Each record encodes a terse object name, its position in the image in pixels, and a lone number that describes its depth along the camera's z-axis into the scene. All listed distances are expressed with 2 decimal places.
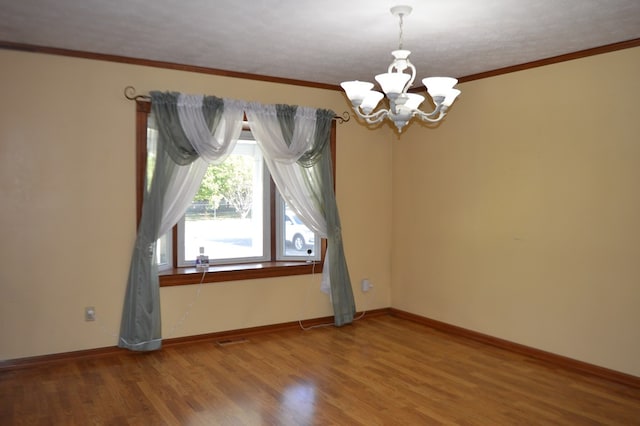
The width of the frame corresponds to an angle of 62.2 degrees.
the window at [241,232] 5.13
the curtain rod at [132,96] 4.57
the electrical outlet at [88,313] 4.43
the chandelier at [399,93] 2.93
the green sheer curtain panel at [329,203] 5.39
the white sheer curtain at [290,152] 5.11
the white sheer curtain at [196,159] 4.70
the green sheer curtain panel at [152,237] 4.52
